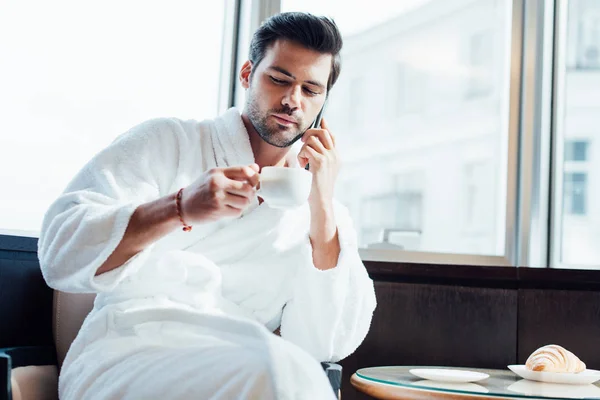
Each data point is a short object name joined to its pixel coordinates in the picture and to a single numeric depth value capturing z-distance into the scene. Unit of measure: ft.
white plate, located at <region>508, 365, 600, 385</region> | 5.93
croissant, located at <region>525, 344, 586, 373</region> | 6.04
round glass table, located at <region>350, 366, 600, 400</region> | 5.23
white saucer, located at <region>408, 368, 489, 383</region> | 5.75
